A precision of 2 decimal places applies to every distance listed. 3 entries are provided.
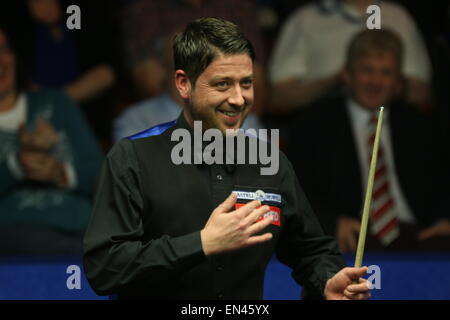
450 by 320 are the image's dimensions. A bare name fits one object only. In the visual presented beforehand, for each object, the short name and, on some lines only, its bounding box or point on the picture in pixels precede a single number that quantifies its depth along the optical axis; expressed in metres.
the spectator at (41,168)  8.37
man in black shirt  4.16
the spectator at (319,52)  9.56
